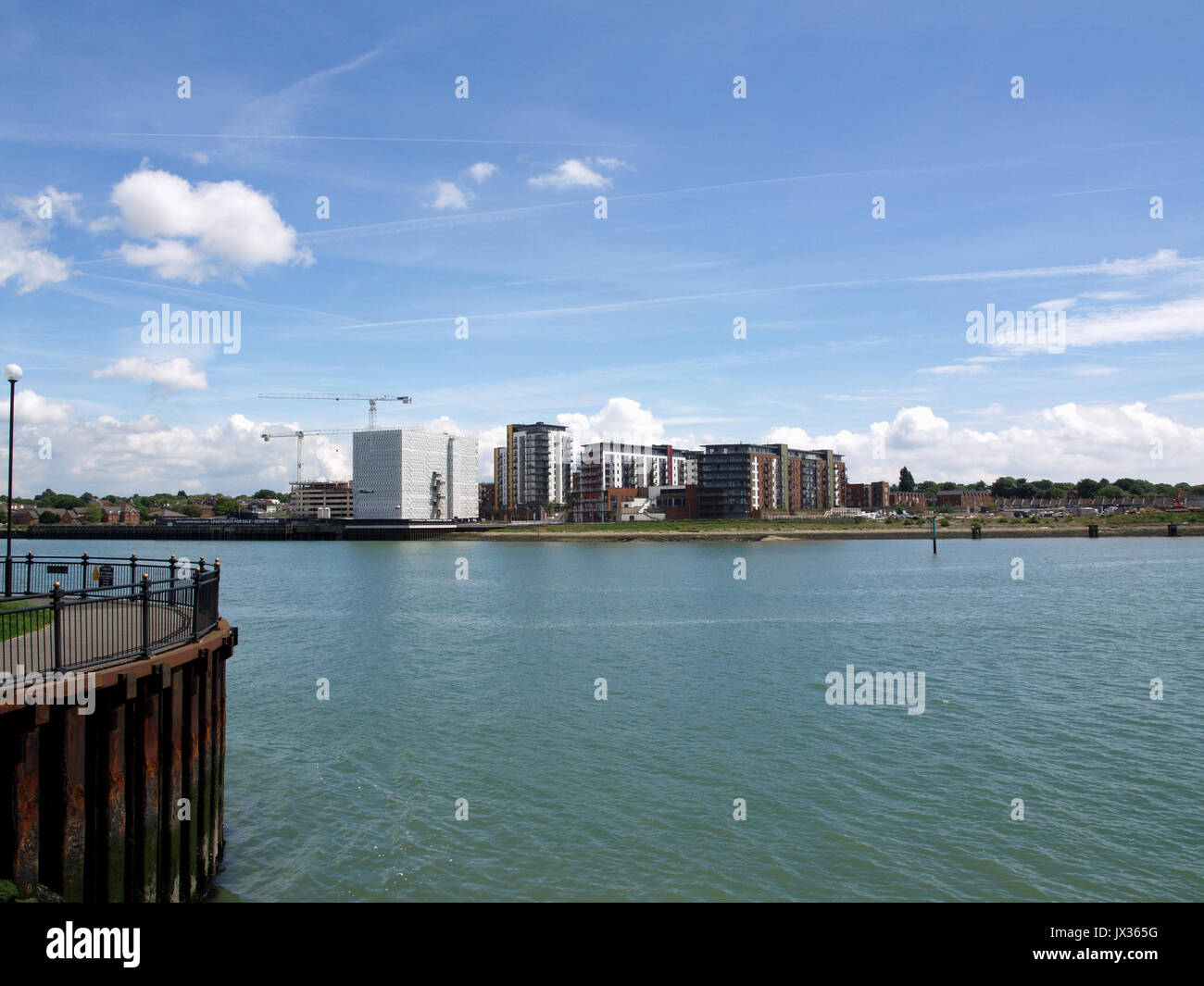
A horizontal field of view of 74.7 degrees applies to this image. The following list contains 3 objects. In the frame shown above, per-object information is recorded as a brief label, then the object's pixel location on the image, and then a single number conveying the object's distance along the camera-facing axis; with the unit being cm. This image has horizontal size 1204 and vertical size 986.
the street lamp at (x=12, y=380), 2128
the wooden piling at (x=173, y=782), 1286
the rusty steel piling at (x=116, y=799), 1148
